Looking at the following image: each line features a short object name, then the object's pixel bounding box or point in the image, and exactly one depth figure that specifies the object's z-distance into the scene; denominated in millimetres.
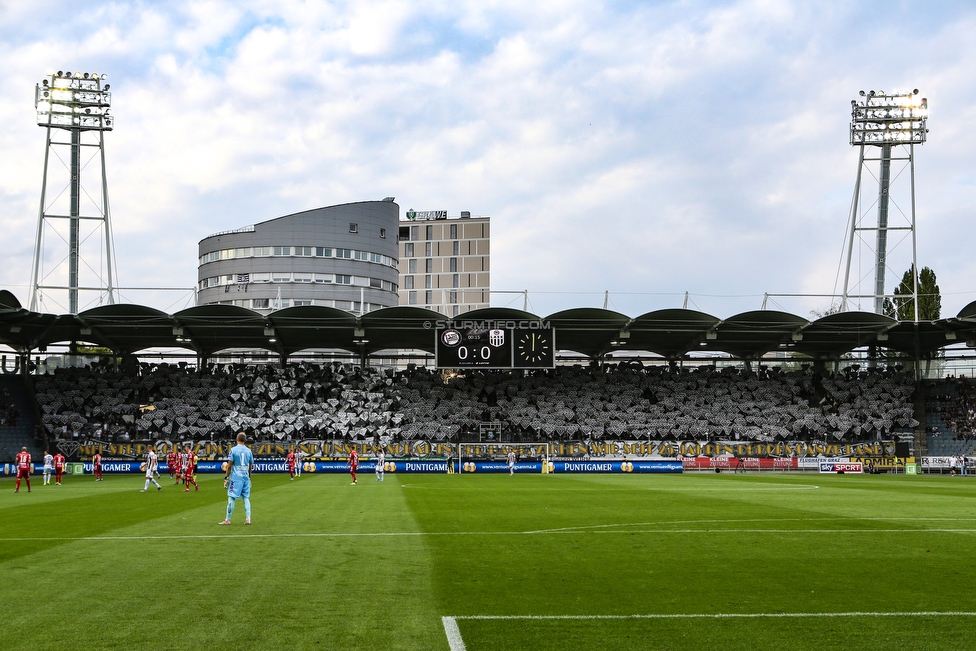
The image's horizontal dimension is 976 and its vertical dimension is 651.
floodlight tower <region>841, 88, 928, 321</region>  64938
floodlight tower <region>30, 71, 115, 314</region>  61438
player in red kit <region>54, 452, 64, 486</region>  38156
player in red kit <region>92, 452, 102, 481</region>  44281
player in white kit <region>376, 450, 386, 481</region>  41838
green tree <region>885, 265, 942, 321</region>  86481
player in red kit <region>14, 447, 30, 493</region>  32875
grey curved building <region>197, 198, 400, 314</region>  109562
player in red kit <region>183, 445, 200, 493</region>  32219
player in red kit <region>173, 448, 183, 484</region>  37828
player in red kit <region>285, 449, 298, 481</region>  45688
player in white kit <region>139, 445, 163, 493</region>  31598
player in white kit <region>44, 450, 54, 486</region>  38384
